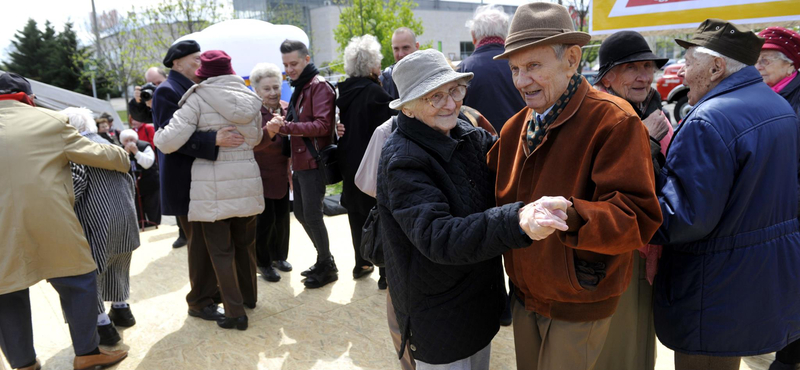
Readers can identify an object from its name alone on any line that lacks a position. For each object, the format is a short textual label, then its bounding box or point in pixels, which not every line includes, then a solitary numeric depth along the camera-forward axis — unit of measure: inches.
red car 605.1
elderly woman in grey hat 70.5
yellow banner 137.7
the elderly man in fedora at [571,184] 59.4
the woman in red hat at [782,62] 119.8
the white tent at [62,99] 508.5
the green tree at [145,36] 772.6
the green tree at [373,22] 878.4
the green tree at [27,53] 1112.2
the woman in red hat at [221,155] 134.0
